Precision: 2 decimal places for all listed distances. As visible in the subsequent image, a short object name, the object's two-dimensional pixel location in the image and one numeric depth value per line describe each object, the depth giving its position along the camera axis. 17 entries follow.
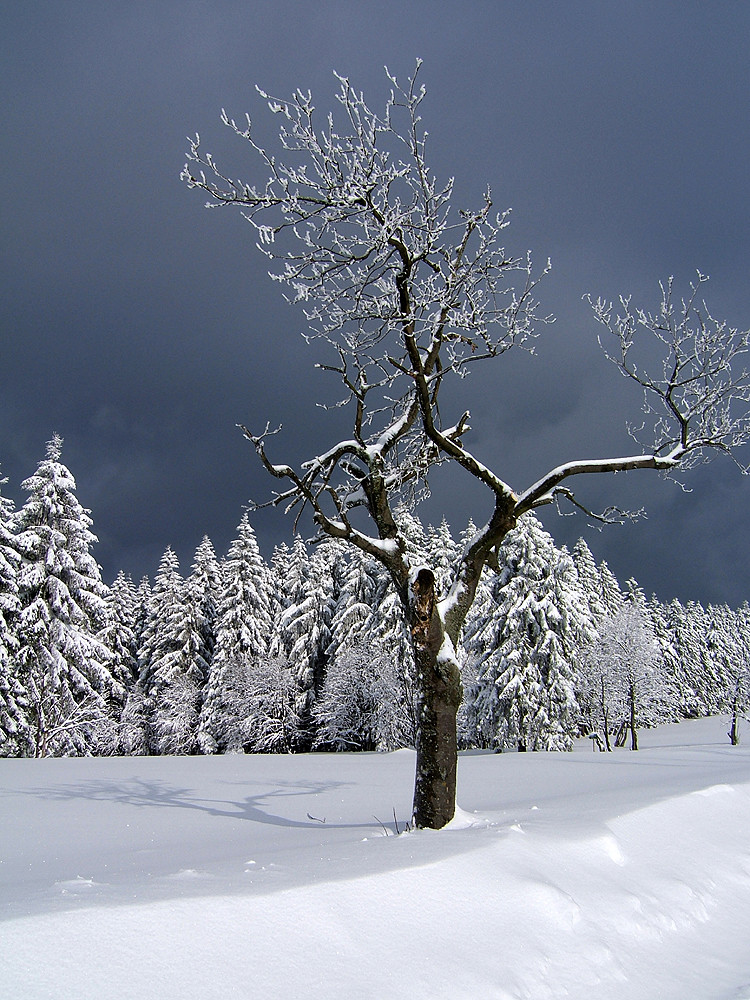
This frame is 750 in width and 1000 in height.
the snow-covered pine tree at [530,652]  30.31
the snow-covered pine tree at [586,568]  55.06
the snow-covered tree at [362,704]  35.56
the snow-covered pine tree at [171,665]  36.69
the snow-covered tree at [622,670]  33.03
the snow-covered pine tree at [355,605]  37.91
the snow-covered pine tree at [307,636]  38.94
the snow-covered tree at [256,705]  36.78
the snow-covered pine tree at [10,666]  23.03
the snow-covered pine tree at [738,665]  35.32
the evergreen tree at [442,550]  36.66
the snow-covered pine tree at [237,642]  36.91
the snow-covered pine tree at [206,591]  39.81
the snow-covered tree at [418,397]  7.16
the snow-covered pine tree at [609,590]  59.12
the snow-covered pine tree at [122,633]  38.66
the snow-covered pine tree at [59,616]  24.23
